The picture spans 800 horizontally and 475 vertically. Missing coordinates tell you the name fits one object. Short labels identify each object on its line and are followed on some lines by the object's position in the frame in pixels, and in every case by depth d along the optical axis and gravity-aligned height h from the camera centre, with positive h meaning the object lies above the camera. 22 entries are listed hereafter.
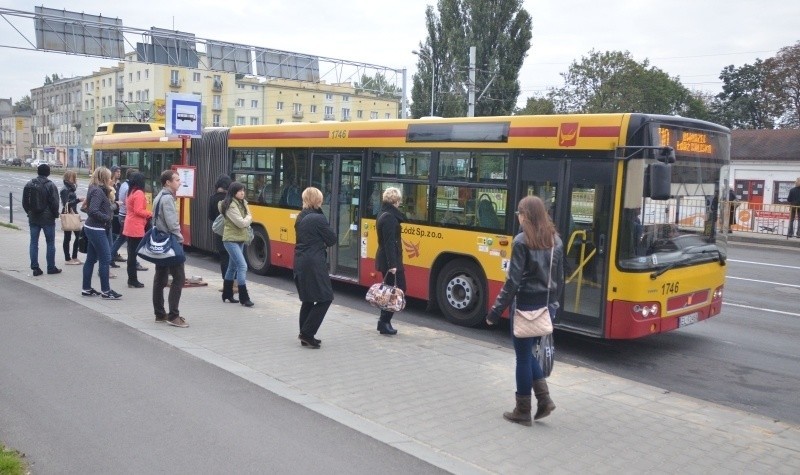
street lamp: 47.84 +8.39
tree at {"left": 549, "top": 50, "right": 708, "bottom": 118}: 49.28 +6.87
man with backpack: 11.98 -0.76
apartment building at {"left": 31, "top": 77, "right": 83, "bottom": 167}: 112.38 +6.62
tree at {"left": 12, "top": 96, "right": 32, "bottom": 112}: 168.88 +13.41
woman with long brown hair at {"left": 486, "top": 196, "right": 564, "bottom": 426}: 5.75 -0.73
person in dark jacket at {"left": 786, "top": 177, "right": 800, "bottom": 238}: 24.86 -0.26
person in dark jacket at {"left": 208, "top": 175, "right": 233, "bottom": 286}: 10.97 -0.46
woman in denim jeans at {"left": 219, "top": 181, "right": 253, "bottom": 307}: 10.23 -0.77
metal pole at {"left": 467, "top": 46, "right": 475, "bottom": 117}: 33.41 +4.47
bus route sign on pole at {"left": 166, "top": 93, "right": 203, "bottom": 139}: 12.27 +0.89
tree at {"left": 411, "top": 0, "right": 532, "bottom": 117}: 48.72 +9.00
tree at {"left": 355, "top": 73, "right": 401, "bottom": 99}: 101.75 +13.35
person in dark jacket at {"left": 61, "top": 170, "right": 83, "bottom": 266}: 12.87 -0.68
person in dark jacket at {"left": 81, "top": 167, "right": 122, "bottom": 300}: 10.26 -0.92
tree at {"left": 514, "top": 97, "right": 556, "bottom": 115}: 53.31 +5.79
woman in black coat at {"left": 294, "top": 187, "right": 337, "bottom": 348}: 7.98 -0.93
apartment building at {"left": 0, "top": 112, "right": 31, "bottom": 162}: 144.12 +4.27
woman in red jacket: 10.78 -0.72
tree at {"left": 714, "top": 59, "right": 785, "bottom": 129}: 69.00 +9.12
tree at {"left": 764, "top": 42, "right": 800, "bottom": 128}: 55.22 +9.03
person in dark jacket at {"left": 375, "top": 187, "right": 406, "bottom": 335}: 8.77 -0.74
